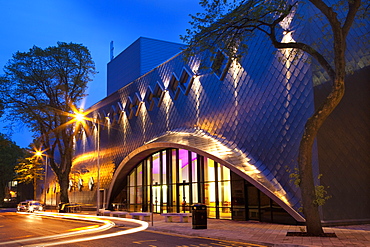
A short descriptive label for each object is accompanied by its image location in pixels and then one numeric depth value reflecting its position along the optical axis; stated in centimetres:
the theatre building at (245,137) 1861
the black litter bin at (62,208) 3846
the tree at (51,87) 3834
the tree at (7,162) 7269
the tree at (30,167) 5438
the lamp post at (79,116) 3015
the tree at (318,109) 1294
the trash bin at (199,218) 1769
